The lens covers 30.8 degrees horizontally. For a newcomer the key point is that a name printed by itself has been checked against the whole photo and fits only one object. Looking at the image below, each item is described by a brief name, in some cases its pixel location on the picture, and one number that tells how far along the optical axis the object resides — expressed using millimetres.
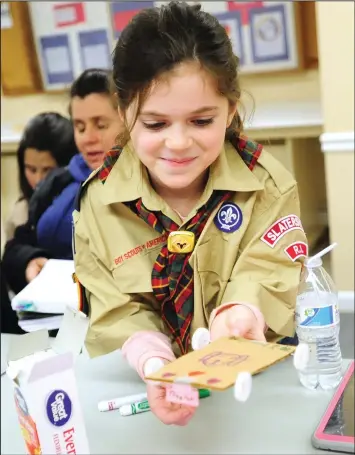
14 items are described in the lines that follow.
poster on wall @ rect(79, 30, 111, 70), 2824
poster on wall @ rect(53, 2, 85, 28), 2836
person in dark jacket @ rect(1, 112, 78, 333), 1194
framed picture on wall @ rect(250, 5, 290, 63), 2604
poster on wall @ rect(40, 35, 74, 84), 2891
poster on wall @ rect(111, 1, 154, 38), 2693
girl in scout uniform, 718
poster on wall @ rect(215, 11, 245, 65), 2604
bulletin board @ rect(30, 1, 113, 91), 2816
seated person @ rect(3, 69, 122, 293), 1037
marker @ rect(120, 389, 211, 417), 872
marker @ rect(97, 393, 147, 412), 887
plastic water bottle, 793
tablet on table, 758
